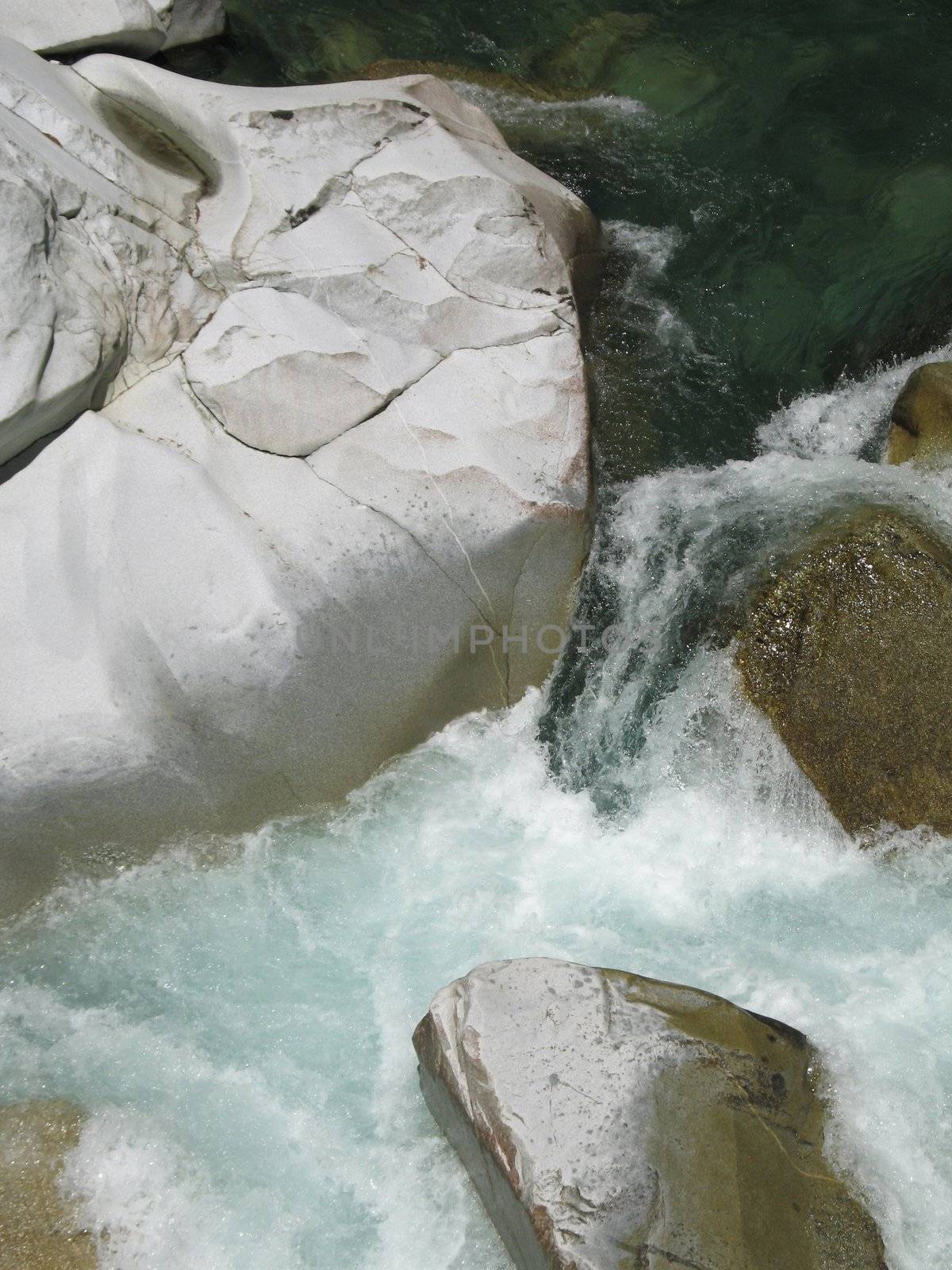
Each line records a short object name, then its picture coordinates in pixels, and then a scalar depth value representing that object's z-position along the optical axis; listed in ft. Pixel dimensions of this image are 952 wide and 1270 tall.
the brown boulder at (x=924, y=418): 16.40
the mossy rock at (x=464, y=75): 22.61
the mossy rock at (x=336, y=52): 22.67
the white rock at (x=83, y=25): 17.02
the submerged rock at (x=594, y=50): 23.20
